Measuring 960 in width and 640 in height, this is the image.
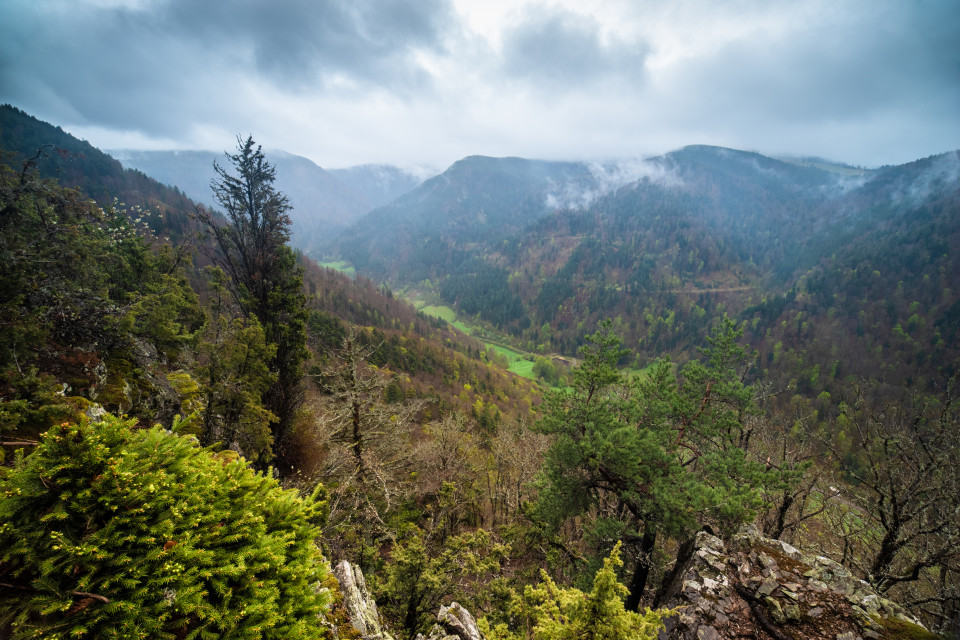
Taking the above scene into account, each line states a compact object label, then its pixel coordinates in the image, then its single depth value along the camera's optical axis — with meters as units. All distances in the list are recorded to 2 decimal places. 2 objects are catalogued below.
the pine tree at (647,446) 12.52
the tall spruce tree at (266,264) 15.20
